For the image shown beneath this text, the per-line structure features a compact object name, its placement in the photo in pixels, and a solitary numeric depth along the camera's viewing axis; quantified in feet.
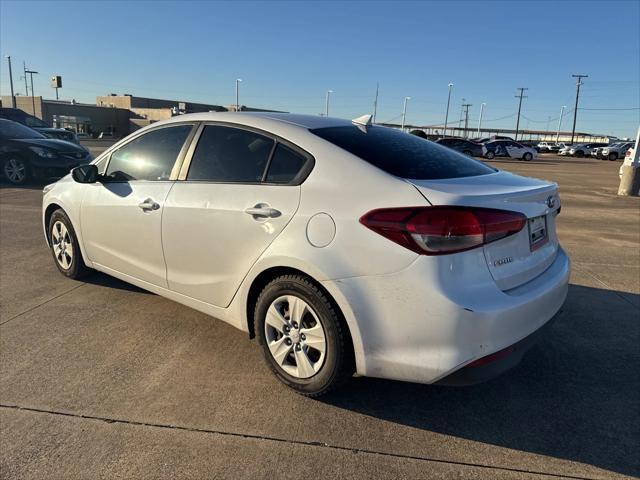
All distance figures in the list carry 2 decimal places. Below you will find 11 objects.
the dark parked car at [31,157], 37.88
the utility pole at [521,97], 311.23
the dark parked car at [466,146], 103.96
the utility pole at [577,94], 265.28
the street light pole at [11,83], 166.71
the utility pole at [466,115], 401.76
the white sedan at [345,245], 7.79
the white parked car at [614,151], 148.87
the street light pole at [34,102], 174.35
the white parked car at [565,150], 175.94
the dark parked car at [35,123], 62.54
